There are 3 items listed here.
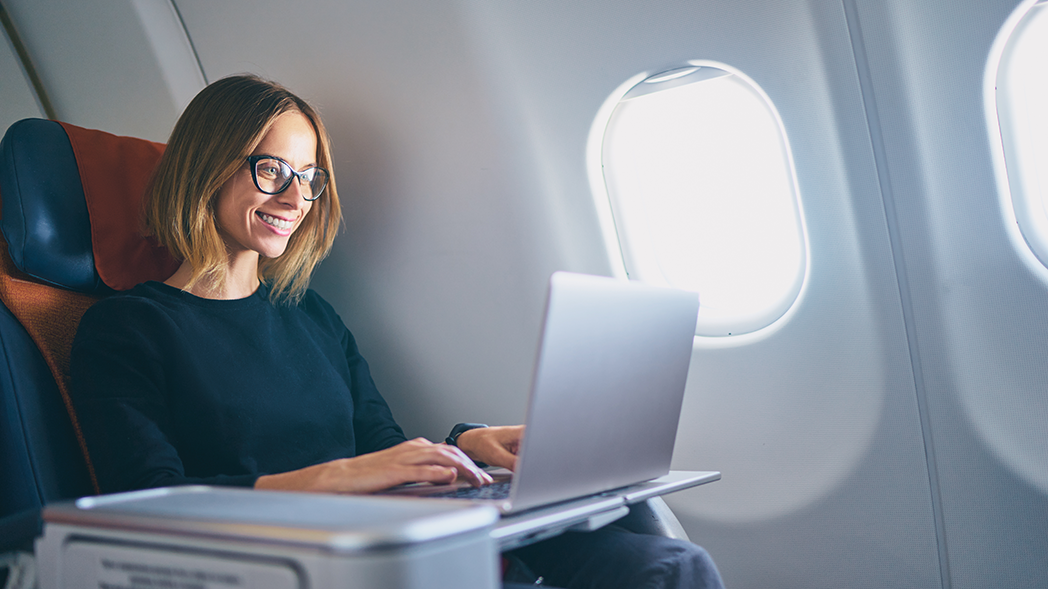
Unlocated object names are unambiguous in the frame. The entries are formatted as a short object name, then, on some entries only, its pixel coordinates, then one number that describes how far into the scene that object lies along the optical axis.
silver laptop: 0.80
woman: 1.14
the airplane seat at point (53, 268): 1.21
